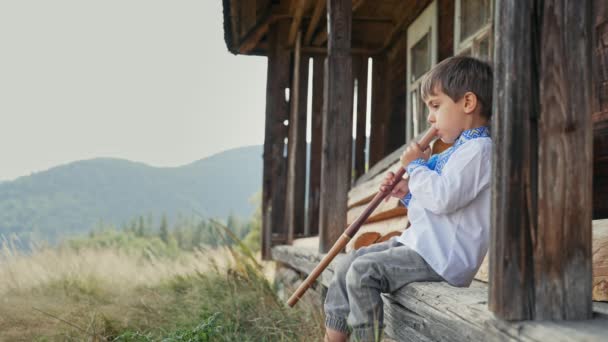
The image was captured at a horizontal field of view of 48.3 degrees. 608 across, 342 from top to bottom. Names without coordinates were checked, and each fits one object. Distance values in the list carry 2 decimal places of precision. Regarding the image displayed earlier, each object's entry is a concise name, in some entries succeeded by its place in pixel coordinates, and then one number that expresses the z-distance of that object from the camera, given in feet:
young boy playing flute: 7.98
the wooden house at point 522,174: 5.53
